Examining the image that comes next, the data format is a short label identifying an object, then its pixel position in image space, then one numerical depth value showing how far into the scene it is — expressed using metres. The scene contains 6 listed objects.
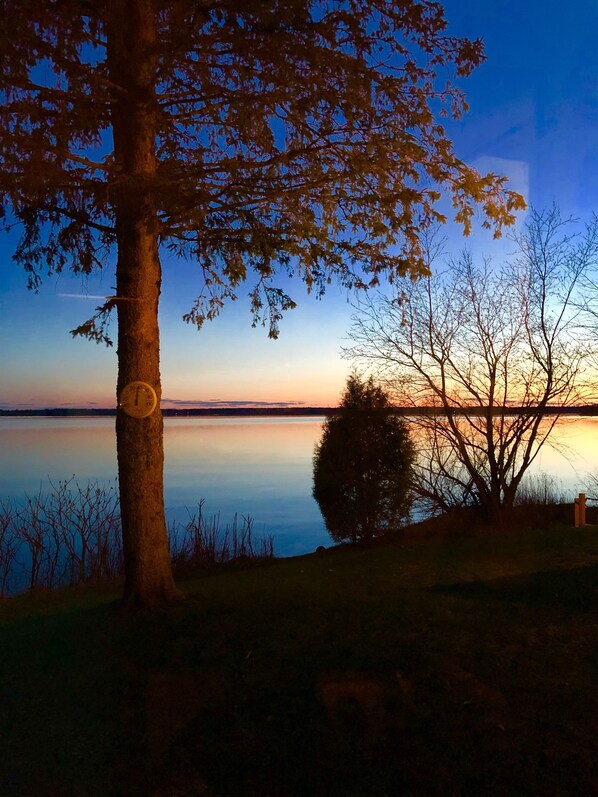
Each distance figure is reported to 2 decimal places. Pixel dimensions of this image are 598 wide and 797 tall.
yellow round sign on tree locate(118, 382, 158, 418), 6.37
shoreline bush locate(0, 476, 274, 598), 12.12
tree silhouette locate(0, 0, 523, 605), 6.14
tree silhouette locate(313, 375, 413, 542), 12.45
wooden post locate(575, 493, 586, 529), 13.07
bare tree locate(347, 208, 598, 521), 13.98
